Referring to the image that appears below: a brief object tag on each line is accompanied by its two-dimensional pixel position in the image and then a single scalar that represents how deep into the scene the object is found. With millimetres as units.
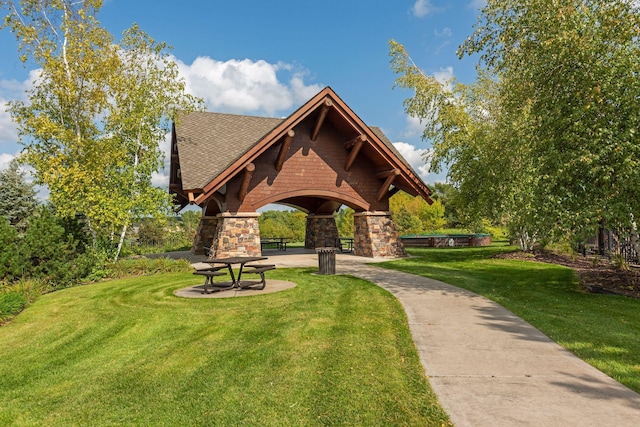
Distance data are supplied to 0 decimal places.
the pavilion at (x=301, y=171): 16281
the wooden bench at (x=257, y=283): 10373
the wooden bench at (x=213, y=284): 9750
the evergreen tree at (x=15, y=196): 19250
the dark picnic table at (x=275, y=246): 26212
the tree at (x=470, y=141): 18062
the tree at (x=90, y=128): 13719
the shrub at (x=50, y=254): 11992
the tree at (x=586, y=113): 8578
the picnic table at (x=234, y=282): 10023
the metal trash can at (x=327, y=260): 12914
